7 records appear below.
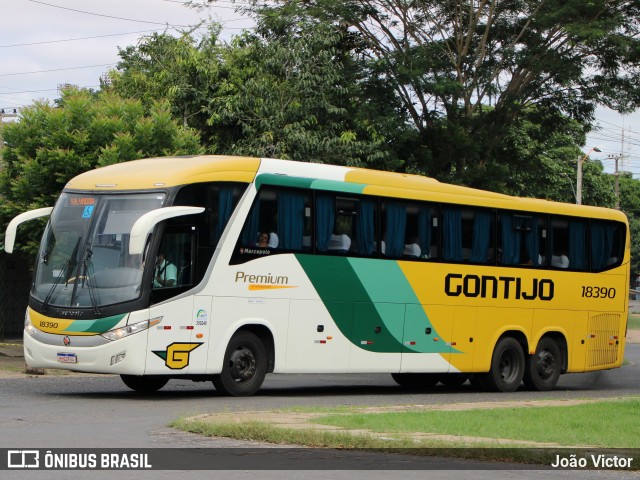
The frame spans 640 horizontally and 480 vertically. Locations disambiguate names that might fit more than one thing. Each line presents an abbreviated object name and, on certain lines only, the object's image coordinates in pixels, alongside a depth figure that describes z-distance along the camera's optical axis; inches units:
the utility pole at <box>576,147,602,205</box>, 2265.5
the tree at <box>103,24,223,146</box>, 1302.9
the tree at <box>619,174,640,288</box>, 4428.2
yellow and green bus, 690.2
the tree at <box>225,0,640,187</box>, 1259.2
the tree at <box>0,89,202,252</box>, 1062.4
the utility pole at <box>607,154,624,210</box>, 3467.0
